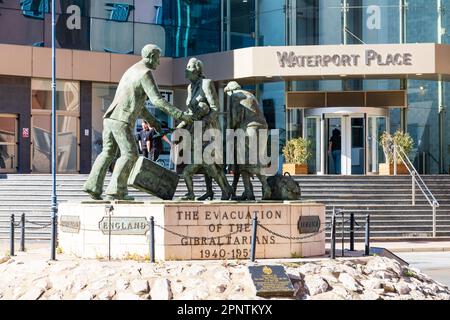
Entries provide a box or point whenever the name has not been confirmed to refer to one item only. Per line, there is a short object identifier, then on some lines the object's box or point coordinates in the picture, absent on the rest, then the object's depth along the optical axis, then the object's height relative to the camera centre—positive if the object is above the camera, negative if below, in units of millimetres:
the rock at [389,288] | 14742 -1863
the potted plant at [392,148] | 35750 +388
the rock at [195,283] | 13962 -1714
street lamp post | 30156 +704
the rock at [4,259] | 16720 -1679
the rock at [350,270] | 15070 -1661
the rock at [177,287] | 13805 -1754
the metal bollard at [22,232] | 18844 -1392
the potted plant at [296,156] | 36438 +90
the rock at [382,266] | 15547 -1646
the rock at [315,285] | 14203 -1766
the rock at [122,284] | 13891 -1724
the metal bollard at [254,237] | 15809 -1219
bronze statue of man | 17312 +811
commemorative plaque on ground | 13734 -1683
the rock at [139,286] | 13758 -1738
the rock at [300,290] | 14031 -1829
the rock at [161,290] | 13641 -1779
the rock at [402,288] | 14695 -1868
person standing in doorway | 40250 +421
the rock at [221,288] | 13828 -1762
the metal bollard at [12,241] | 18047 -1488
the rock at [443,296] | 15047 -2029
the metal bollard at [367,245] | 17719 -1495
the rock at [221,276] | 14102 -1646
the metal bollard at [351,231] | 18609 -1328
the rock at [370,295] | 14180 -1902
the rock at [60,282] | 14216 -1759
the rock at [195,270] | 14359 -1592
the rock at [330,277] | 14582 -1709
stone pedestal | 15945 -1150
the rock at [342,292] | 14070 -1847
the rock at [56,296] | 13906 -1900
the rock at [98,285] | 13982 -1753
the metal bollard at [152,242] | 15398 -1269
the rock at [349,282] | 14452 -1762
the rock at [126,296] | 13602 -1844
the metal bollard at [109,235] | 16406 -1244
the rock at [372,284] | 14642 -1800
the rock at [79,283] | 14133 -1750
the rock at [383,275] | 15224 -1733
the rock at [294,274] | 14430 -1647
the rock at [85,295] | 13738 -1861
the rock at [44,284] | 14406 -1797
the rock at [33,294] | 14125 -1898
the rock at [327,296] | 13977 -1888
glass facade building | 40250 +3097
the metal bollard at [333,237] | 16312 -1251
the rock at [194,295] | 13580 -1825
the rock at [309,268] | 14852 -1611
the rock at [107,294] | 13680 -1842
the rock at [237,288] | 13867 -1767
